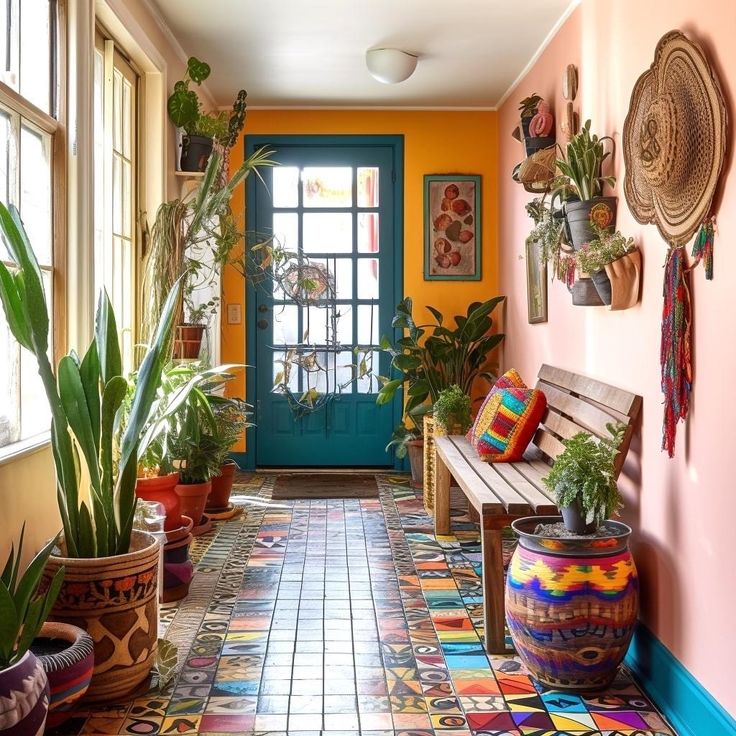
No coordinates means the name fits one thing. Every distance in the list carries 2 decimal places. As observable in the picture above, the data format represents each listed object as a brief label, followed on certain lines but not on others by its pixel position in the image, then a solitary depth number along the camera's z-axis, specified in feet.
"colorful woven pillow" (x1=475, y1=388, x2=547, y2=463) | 12.59
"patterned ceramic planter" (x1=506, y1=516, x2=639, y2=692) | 8.34
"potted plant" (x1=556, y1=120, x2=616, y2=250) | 10.77
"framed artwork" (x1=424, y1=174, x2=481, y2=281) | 20.04
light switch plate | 20.11
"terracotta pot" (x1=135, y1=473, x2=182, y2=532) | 11.96
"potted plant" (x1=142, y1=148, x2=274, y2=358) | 13.29
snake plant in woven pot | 8.13
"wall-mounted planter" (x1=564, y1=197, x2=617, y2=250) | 10.75
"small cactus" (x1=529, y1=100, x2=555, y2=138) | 14.39
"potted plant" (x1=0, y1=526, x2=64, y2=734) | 5.95
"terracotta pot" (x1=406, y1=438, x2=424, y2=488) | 18.49
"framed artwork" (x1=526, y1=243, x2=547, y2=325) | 15.17
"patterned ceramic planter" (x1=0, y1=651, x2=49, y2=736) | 5.90
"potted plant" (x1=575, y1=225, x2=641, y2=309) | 9.89
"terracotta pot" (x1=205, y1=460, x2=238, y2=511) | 15.87
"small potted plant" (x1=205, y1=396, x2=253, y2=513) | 14.38
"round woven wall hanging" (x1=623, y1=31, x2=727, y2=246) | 7.60
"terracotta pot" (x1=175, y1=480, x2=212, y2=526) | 13.85
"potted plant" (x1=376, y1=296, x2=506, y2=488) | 18.58
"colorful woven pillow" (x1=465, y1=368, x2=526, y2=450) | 12.92
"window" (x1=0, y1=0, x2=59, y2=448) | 8.89
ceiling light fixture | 15.60
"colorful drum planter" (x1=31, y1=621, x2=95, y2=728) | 7.16
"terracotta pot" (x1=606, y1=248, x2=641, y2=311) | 9.87
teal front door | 20.12
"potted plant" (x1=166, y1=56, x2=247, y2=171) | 14.58
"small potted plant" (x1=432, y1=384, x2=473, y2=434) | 15.39
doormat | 18.04
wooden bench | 9.71
